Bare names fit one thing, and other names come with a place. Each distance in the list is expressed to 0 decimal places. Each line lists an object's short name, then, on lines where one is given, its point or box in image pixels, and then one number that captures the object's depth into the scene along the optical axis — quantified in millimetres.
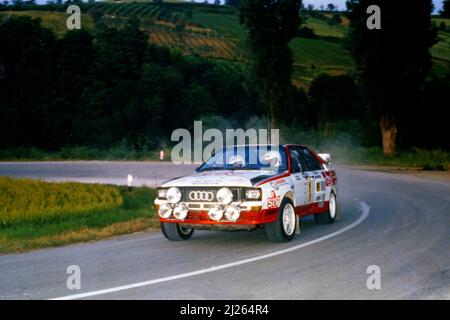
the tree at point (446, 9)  35769
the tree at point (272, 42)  43062
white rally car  9133
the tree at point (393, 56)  35688
